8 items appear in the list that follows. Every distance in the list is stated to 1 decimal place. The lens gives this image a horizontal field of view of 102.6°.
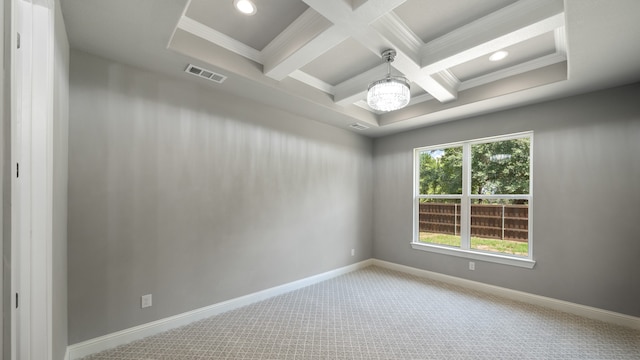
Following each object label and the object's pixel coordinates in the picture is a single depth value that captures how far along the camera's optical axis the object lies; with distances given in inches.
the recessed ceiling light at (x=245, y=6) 77.6
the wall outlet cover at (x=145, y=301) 95.6
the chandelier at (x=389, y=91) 92.5
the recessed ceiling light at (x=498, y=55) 104.3
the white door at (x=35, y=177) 47.4
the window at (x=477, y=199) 137.8
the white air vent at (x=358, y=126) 171.6
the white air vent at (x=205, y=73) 97.3
